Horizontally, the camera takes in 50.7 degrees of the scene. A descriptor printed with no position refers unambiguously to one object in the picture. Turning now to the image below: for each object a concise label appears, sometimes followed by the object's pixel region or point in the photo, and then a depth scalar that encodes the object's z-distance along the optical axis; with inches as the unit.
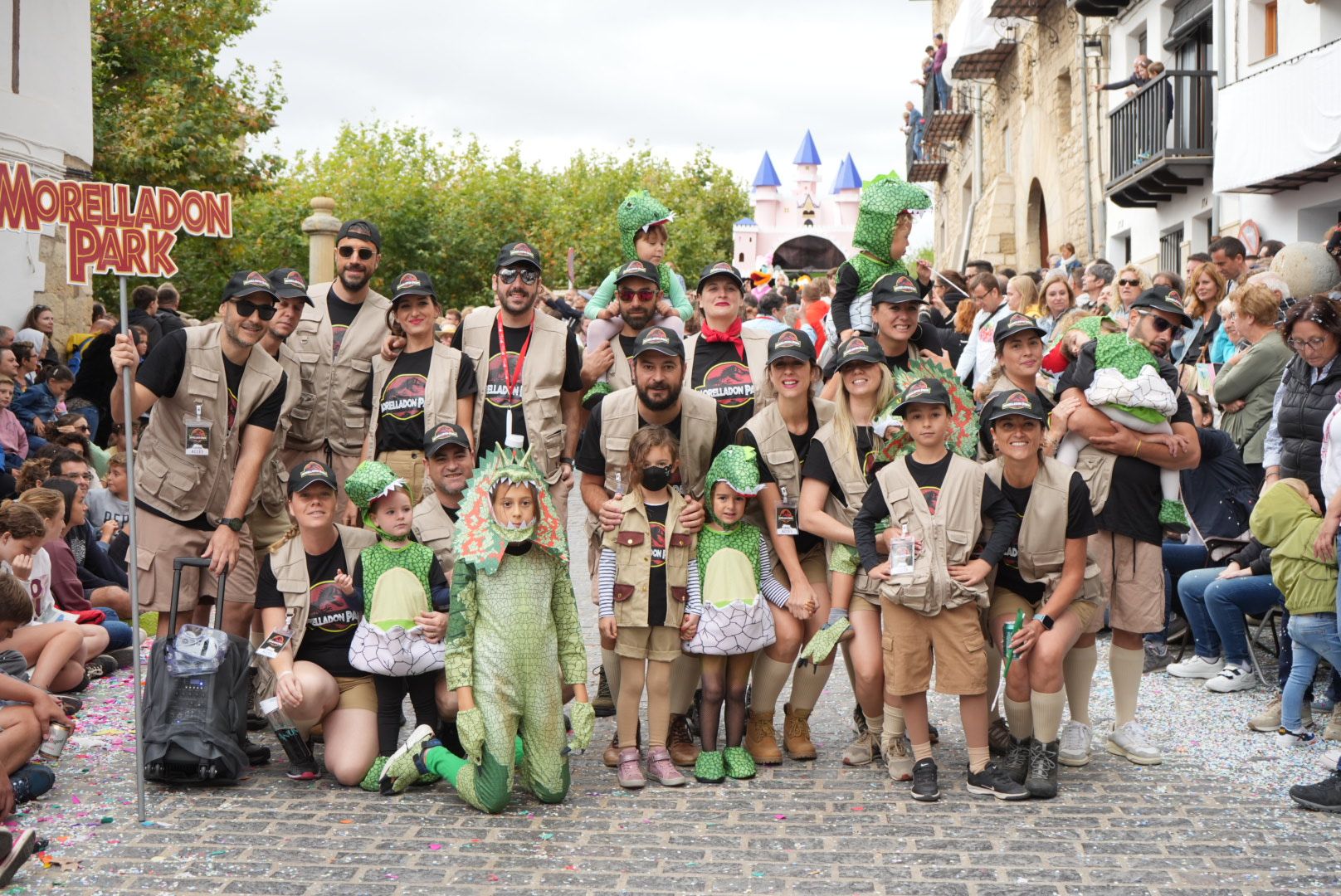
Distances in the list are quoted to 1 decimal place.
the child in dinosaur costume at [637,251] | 285.6
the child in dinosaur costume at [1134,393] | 244.8
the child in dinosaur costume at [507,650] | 219.0
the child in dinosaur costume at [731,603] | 235.9
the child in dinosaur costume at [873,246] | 280.2
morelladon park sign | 214.1
